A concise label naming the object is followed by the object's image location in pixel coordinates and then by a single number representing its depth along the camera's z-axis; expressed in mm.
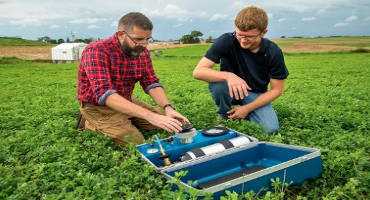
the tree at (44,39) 116075
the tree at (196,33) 93225
